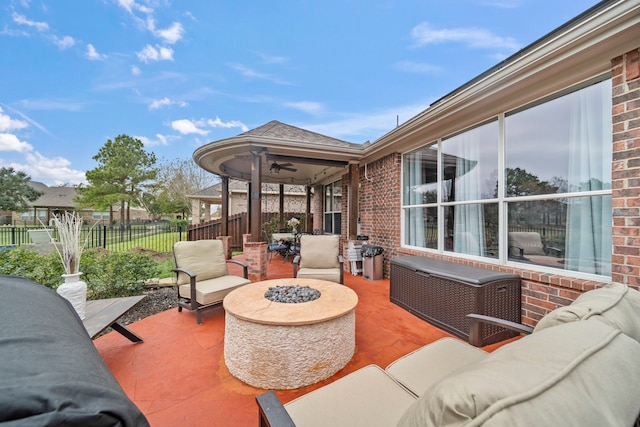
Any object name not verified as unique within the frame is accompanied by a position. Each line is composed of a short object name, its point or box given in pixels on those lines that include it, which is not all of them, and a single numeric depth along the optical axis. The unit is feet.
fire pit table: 6.90
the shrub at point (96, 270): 11.68
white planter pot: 8.22
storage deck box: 9.09
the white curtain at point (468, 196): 12.22
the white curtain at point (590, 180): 8.21
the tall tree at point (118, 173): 60.08
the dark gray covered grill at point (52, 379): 1.82
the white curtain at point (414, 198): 15.94
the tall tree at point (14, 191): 81.66
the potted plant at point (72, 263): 8.29
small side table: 7.77
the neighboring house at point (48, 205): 92.89
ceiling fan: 21.43
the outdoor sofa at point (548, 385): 1.78
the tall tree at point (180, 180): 60.90
